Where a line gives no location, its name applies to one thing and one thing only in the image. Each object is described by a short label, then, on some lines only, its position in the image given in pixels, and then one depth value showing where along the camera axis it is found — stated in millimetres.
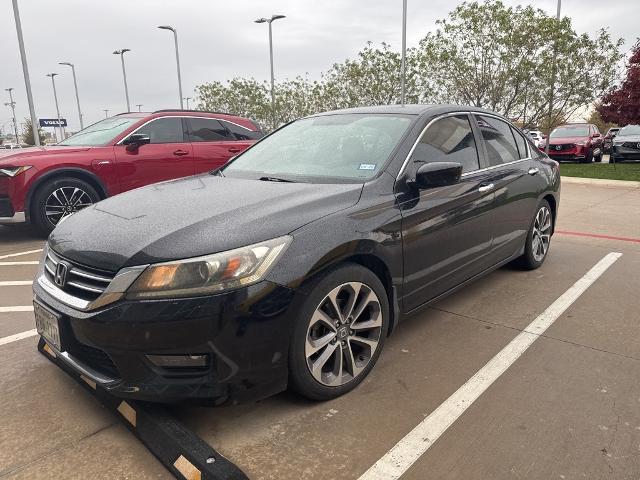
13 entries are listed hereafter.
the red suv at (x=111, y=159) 6383
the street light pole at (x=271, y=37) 28397
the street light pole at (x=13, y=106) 65125
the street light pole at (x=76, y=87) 39956
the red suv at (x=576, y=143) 19516
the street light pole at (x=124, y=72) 37197
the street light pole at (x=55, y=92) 45912
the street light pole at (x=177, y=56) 30598
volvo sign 35875
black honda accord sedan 2162
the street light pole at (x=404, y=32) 21672
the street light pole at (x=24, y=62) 18281
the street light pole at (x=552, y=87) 17688
